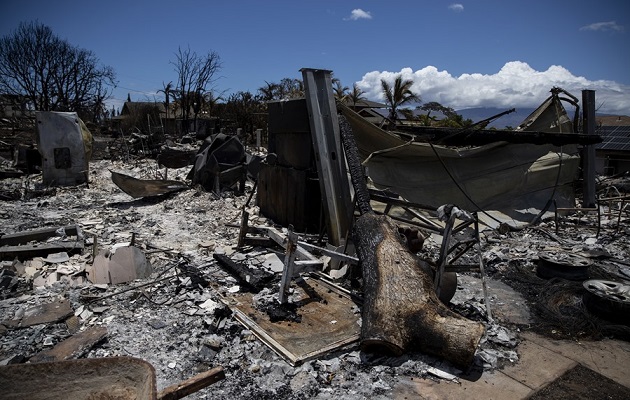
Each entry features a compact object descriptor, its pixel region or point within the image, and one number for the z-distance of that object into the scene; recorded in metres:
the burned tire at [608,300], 3.84
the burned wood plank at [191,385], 1.70
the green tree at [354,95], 27.00
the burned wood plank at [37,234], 5.87
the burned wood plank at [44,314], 3.68
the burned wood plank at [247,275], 4.56
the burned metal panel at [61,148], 10.21
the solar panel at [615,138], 18.30
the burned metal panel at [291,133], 6.77
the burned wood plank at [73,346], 3.20
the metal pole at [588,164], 9.07
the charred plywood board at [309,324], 3.35
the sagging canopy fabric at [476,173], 7.73
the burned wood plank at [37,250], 5.38
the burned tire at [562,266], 4.95
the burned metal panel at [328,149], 6.05
